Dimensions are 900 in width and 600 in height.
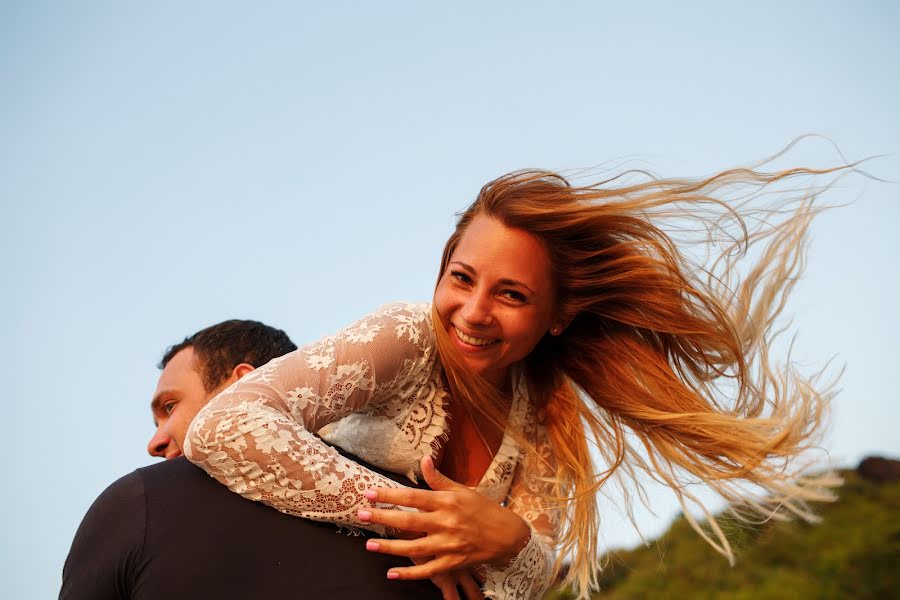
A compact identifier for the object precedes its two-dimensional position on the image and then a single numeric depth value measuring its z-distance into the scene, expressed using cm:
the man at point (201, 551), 251
